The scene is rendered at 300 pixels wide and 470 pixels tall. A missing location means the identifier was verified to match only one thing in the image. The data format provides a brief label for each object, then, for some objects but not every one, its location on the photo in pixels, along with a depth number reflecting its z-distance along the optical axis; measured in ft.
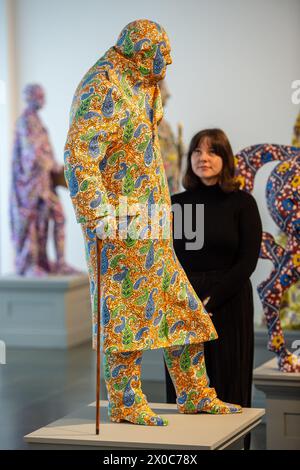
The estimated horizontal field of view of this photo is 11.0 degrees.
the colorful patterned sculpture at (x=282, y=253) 23.09
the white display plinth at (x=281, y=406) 22.74
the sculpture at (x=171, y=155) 35.58
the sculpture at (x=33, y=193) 41.94
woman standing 20.75
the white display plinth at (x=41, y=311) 41.78
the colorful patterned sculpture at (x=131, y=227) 16.18
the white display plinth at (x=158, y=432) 15.95
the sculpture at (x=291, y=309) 33.44
